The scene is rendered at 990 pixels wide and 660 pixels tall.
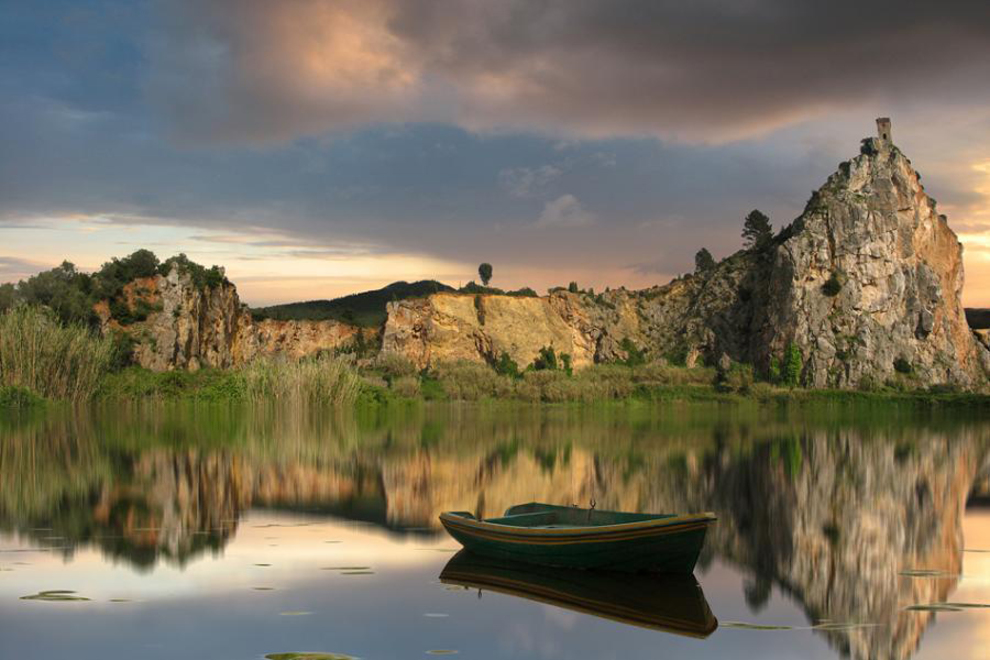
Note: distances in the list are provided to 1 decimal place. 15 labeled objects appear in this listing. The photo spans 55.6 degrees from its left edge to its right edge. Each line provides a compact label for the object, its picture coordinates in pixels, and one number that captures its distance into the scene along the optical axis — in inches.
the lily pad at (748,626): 494.9
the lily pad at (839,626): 491.8
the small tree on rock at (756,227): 4992.6
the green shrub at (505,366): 4119.1
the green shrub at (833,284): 4138.8
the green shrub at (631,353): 4495.6
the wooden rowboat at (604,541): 556.4
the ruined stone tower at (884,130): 4598.9
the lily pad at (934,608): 526.3
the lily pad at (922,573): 627.8
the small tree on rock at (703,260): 5260.8
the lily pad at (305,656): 431.8
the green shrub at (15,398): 2500.0
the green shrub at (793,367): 3892.7
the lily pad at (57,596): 543.2
